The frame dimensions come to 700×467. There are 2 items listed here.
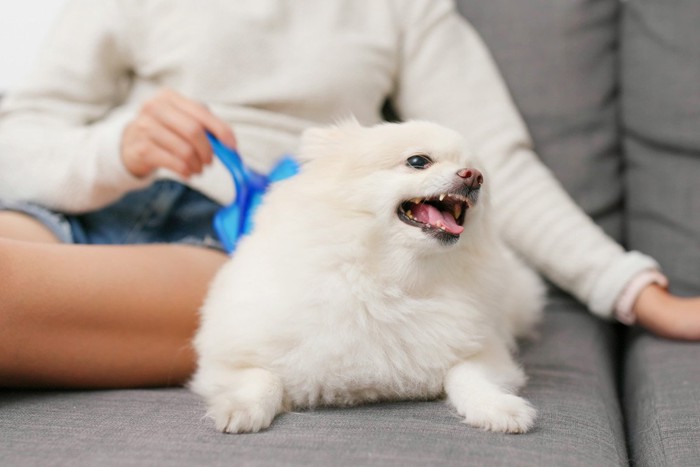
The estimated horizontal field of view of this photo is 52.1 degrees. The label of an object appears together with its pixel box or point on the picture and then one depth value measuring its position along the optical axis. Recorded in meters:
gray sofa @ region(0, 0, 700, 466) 0.82
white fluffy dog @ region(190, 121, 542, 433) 0.94
